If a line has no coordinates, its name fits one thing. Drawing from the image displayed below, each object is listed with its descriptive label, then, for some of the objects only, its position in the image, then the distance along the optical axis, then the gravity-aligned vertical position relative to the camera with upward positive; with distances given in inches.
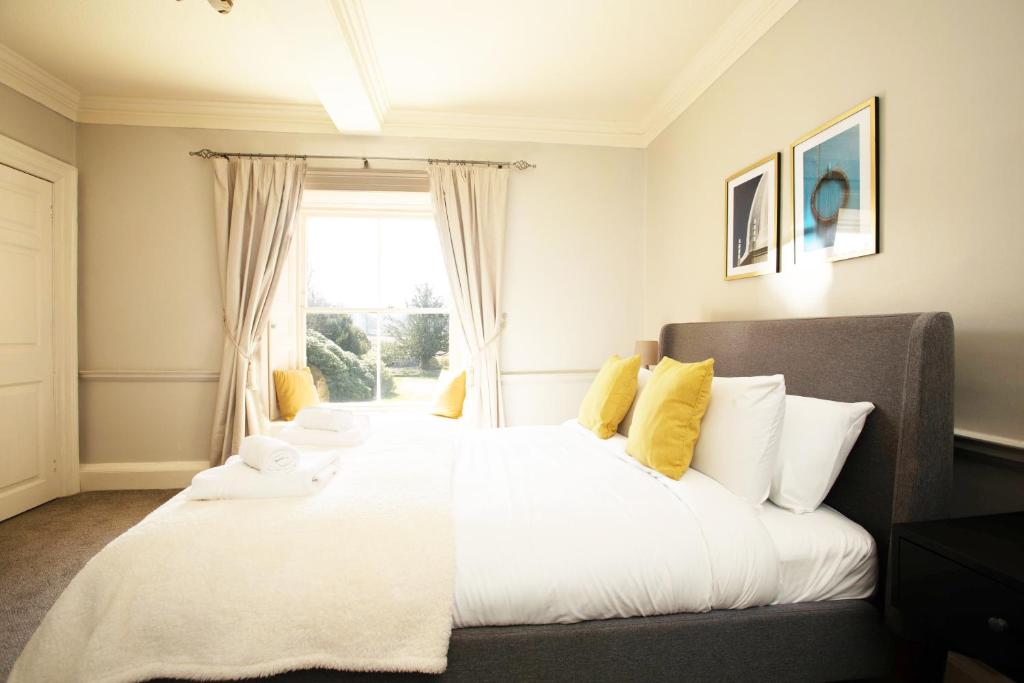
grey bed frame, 48.2 -31.0
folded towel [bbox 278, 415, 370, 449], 88.9 -19.4
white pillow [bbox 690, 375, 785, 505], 62.1 -13.7
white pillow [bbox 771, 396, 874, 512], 58.7 -14.6
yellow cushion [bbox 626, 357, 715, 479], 68.6 -12.5
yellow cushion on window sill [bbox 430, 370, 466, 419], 143.6 -18.6
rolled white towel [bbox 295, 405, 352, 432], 89.7 -16.1
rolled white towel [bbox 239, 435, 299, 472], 63.9 -16.5
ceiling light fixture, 80.4 +57.4
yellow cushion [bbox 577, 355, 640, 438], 94.0 -12.4
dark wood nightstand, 38.5 -22.5
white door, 115.0 -2.6
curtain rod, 134.6 +52.7
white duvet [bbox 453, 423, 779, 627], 48.4 -23.7
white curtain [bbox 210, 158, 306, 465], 133.4 +22.7
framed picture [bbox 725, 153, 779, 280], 90.0 +24.0
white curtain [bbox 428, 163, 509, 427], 140.1 +23.8
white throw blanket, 42.1 -25.4
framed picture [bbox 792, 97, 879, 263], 69.1 +23.8
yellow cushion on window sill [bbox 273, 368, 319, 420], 141.3 -17.0
